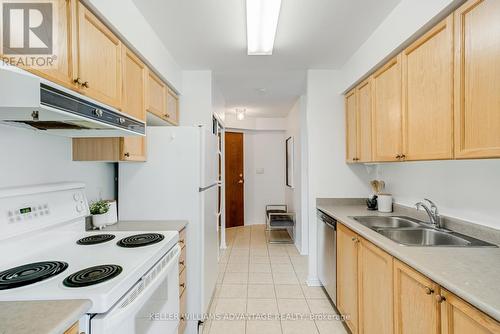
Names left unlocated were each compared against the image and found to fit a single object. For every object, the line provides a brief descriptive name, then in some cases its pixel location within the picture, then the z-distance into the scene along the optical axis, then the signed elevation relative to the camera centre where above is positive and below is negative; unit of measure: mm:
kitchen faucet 1773 -349
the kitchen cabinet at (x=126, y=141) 1748 +180
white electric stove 911 -442
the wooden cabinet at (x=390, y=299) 944 -654
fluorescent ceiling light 1702 +1077
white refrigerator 2084 -174
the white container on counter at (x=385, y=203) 2387 -350
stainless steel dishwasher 2302 -845
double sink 1521 -463
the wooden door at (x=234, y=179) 5547 -280
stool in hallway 4445 -1022
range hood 798 +215
